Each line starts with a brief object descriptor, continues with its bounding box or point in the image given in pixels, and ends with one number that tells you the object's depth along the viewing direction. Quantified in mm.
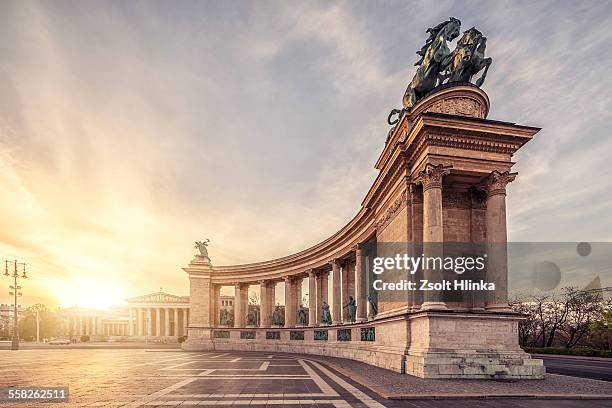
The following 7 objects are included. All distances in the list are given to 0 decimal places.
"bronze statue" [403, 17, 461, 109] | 26828
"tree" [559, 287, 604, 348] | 62938
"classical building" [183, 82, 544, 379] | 20781
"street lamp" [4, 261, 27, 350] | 58544
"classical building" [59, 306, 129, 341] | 172625
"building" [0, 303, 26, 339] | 171600
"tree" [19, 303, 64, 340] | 140000
